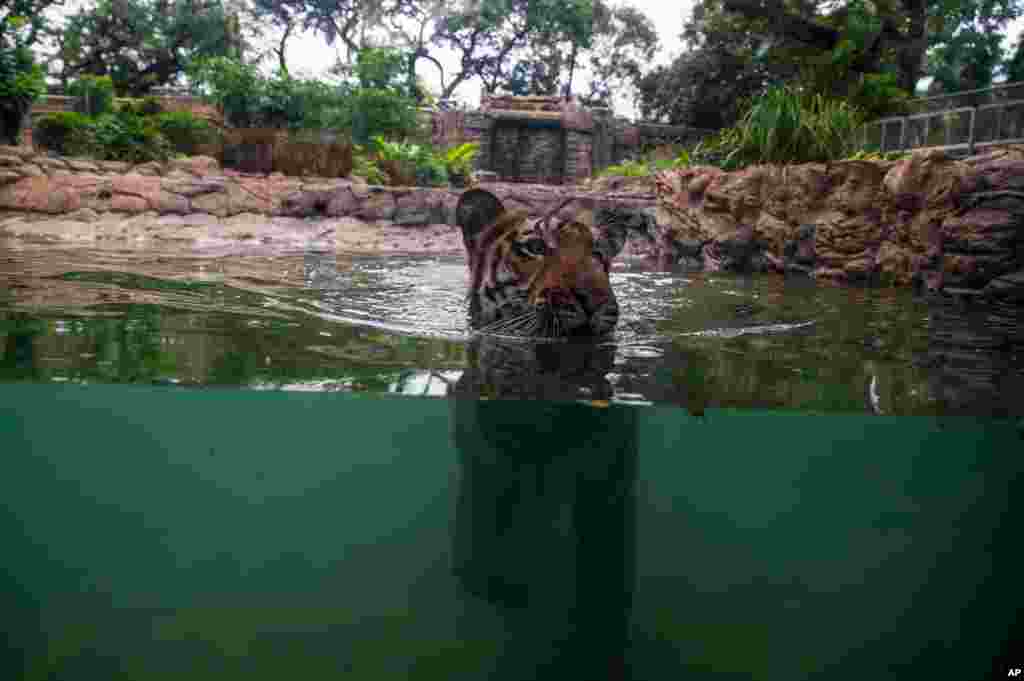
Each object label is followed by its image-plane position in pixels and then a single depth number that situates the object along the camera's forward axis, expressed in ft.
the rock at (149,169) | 43.14
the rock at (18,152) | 39.17
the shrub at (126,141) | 47.75
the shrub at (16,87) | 44.04
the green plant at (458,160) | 60.95
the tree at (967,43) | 69.67
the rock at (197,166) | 45.14
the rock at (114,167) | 42.75
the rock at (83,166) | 40.70
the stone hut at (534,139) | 94.53
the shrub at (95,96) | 59.77
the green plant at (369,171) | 52.47
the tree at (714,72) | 92.68
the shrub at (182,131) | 52.85
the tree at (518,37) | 114.73
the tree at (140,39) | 98.32
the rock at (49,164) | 39.34
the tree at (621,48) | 125.39
